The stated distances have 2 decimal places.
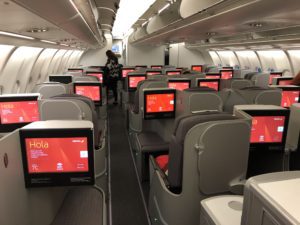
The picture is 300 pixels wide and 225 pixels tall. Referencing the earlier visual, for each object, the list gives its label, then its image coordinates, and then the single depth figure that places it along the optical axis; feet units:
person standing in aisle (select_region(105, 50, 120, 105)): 35.78
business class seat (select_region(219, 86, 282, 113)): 14.74
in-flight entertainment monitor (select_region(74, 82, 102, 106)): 19.70
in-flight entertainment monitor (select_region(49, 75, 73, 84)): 25.16
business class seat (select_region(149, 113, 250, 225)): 7.53
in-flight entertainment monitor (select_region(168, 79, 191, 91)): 21.75
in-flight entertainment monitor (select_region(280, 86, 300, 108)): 16.49
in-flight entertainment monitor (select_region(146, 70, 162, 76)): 35.53
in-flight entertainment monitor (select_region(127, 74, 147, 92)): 29.19
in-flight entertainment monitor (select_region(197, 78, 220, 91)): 23.42
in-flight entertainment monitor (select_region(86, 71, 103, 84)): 34.42
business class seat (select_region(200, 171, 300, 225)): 2.76
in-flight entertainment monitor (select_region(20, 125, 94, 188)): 6.54
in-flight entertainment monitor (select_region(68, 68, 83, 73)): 38.70
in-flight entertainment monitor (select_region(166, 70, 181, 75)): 35.35
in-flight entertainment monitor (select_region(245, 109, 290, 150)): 9.04
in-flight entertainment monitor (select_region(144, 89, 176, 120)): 15.02
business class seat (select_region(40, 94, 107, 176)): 11.08
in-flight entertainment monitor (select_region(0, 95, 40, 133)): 12.01
